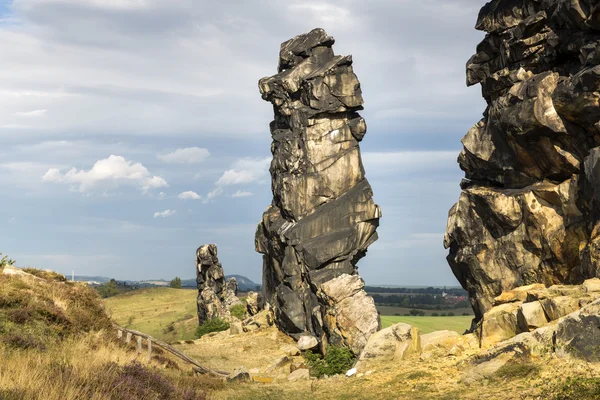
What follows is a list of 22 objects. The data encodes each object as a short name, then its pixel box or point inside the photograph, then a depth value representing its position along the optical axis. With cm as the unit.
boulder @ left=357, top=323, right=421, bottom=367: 2795
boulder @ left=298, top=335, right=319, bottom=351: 4991
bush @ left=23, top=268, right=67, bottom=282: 3269
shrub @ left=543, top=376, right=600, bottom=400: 1509
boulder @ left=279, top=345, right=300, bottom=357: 5016
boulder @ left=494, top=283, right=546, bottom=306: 2734
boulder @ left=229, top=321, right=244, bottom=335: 6284
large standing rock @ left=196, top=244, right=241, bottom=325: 7669
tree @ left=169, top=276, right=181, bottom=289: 15715
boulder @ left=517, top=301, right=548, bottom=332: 2302
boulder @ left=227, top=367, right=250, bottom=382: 2942
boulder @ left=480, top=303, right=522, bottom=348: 2442
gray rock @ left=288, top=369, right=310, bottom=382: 3199
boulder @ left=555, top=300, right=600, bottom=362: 1805
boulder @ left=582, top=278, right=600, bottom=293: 2306
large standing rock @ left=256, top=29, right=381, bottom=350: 5428
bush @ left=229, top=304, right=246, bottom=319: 7569
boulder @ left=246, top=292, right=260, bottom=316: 7031
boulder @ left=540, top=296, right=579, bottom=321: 2224
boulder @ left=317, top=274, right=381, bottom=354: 4566
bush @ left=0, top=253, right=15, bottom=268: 3219
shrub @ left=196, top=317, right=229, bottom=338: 7081
